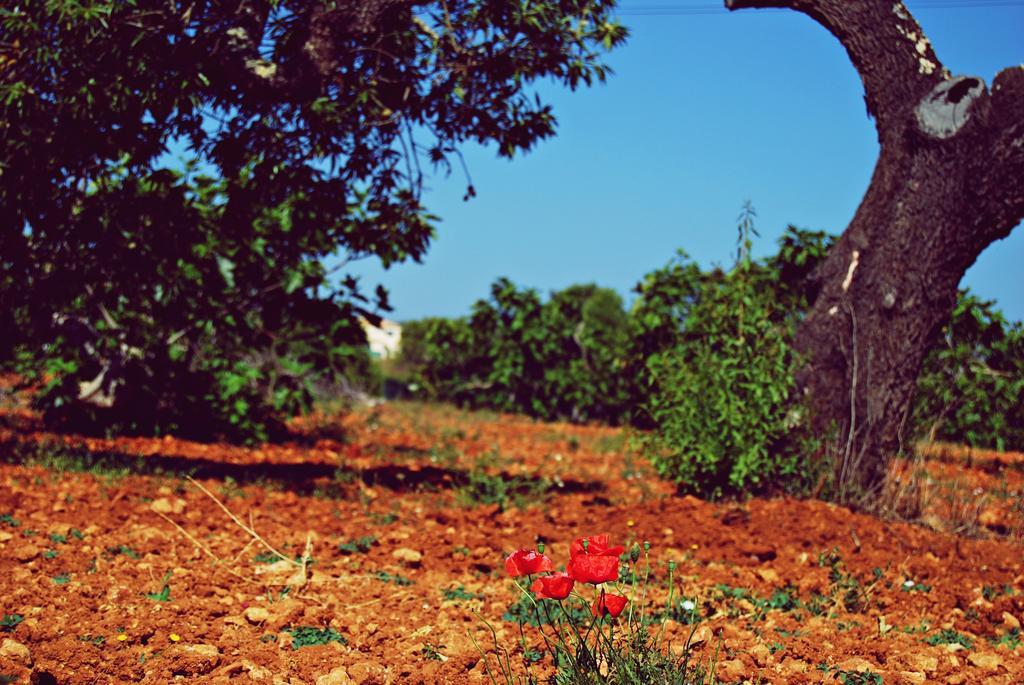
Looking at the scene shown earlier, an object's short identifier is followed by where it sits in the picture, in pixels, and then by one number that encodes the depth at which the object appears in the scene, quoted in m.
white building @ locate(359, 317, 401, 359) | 57.02
